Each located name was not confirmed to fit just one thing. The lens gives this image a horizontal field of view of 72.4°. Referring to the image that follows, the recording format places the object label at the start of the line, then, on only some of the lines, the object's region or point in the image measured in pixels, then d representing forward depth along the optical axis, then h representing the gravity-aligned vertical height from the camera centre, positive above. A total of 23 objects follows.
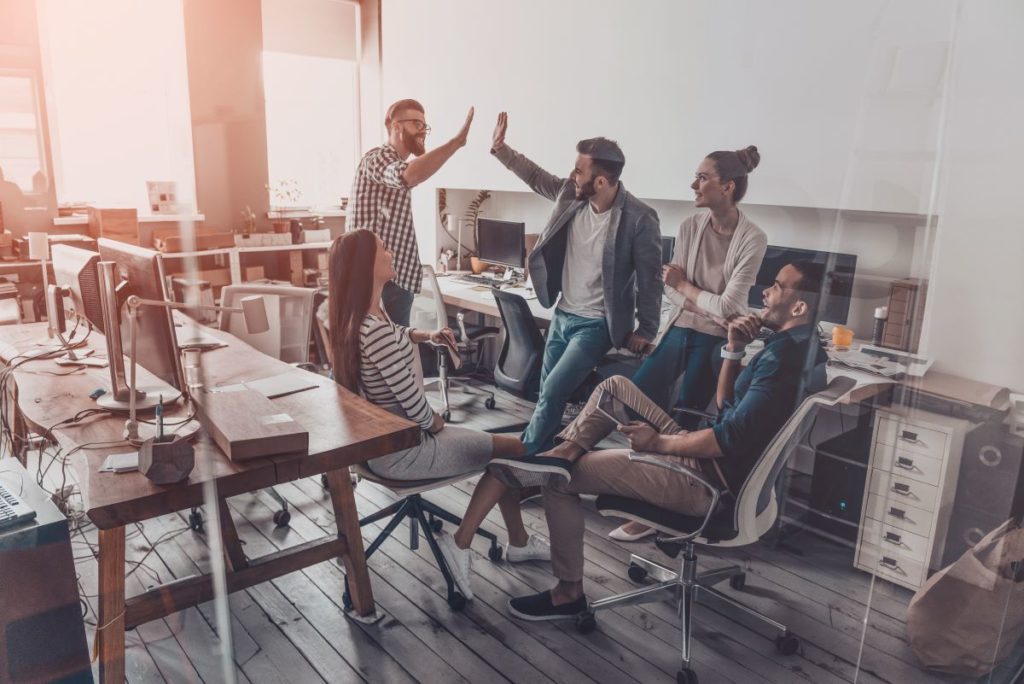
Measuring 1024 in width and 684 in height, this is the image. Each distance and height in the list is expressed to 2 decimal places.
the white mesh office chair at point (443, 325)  2.96 -0.53
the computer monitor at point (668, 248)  2.00 -0.11
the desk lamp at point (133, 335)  1.60 -0.32
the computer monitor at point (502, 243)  2.58 -0.15
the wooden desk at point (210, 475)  1.43 -0.58
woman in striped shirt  1.92 -0.46
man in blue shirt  1.81 -0.64
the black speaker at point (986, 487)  1.70 -0.66
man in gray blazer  2.06 -0.19
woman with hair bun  1.87 -0.18
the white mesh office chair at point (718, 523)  1.86 -0.85
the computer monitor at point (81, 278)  1.86 -0.23
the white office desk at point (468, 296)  2.98 -0.39
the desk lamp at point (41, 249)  2.48 -0.20
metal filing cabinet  1.77 -0.73
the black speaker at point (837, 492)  1.85 -0.73
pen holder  1.41 -0.53
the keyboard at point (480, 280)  3.01 -0.32
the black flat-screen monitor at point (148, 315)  1.62 -0.28
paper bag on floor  1.76 -1.00
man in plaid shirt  2.56 +0.10
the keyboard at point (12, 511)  1.40 -0.64
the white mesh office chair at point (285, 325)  2.71 -0.49
